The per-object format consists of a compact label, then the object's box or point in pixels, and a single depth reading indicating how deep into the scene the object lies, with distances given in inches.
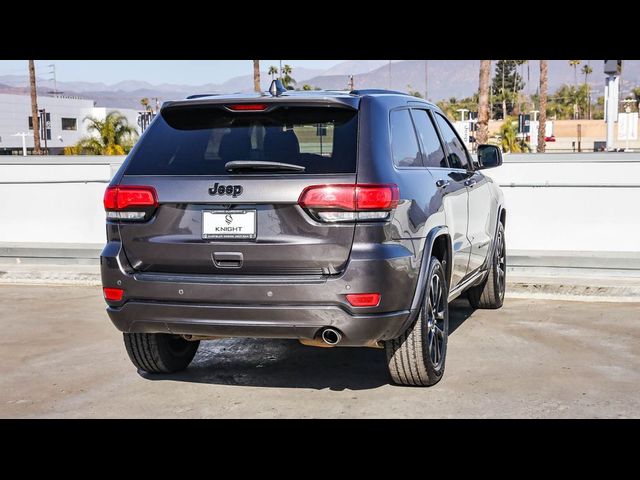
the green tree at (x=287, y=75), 4202.8
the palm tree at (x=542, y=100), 2095.2
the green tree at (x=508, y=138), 1583.4
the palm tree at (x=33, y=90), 2573.8
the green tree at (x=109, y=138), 1630.2
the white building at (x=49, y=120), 3496.6
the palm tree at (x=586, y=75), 6058.1
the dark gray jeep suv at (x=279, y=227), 200.4
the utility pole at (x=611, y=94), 1148.5
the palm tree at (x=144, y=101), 6072.8
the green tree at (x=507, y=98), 6407.5
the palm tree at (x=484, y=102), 1454.2
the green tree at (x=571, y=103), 5826.8
